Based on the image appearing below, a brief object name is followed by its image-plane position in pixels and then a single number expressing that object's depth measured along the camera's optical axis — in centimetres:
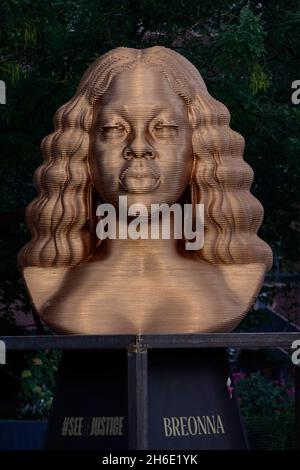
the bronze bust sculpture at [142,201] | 1161
